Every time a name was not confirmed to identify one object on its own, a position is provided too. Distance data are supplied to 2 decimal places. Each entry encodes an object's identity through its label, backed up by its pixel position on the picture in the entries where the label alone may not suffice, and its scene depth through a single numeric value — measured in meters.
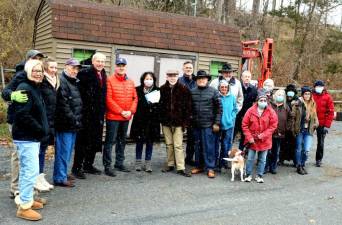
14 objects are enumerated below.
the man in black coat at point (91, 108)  6.74
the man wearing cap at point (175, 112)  7.44
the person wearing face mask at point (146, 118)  7.49
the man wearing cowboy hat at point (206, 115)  7.53
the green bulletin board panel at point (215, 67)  11.69
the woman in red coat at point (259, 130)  7.43
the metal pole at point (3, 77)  17.69
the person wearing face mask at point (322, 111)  8.76
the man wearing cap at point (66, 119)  6.13
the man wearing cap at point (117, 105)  7.06
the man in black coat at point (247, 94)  8.51
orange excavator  12.55
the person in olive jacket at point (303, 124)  8.23
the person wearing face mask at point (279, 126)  8.00
